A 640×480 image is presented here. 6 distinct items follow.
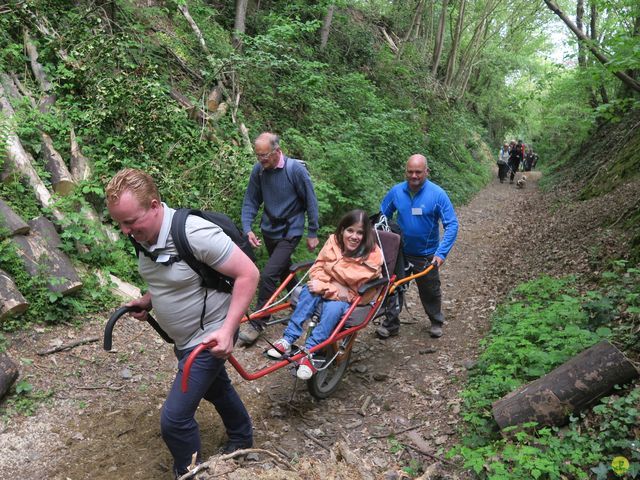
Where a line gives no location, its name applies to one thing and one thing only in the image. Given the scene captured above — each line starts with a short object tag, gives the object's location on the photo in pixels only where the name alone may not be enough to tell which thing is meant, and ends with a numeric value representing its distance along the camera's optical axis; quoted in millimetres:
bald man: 5199
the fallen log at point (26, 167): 5371
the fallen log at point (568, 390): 3352
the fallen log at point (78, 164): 6047
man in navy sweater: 5121
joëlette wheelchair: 3855
